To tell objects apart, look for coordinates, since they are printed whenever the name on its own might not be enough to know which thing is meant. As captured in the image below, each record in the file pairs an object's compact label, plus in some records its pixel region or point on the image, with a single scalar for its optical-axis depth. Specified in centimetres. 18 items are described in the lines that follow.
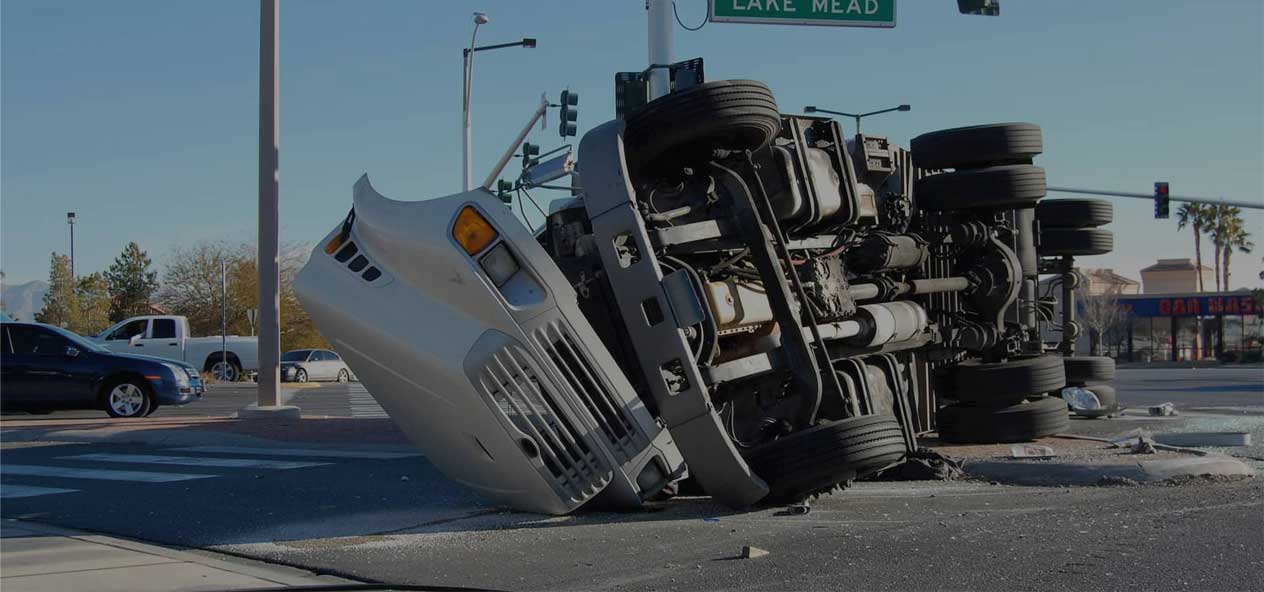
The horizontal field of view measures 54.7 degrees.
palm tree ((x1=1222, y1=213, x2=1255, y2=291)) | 6956
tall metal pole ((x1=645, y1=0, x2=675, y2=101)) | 1271
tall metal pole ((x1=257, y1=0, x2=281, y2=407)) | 1522
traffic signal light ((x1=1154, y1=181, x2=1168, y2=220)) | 3266
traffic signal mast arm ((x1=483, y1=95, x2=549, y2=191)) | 2242
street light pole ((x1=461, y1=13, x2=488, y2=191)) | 2561
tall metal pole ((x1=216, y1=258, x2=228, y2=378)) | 3778
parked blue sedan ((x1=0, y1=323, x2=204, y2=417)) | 1652
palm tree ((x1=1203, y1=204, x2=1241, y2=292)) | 6988
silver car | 4181
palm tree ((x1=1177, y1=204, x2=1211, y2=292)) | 7094
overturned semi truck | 597
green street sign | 1211
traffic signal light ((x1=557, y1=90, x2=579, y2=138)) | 2069
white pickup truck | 3447
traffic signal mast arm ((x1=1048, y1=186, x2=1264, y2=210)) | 3118
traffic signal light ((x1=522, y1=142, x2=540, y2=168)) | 1573
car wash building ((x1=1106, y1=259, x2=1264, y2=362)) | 5635
